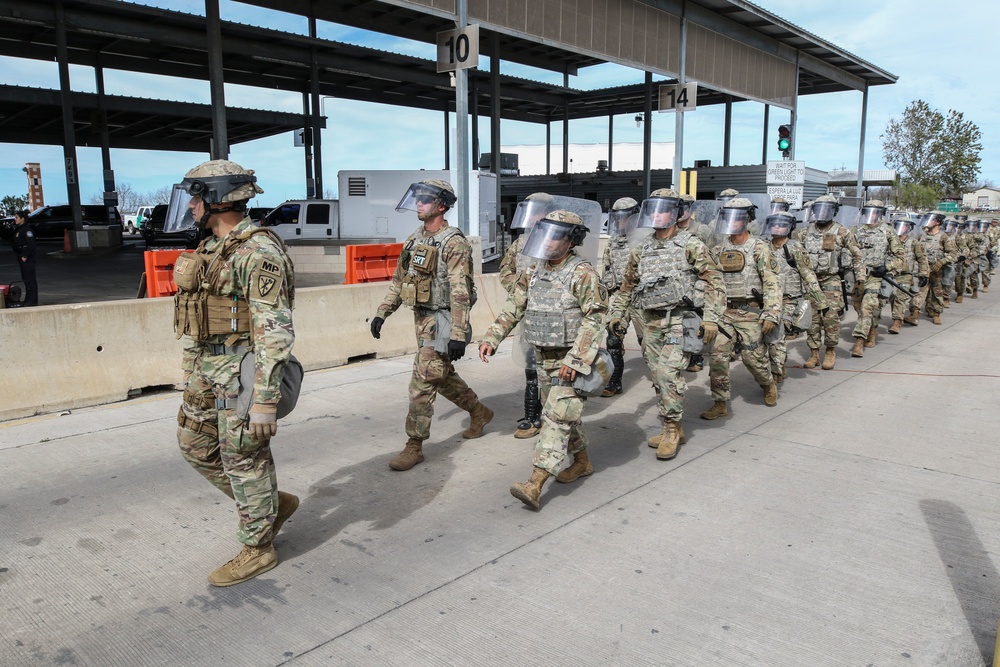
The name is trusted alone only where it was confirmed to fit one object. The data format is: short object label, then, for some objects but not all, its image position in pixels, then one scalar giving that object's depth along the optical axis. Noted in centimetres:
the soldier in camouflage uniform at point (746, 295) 684
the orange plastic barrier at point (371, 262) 1129
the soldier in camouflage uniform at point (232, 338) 340
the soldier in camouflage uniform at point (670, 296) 561
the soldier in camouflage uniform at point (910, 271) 1187
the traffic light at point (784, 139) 1825
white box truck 1862
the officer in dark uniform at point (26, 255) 1182
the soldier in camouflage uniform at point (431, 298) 532
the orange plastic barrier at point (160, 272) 821
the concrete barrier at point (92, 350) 646
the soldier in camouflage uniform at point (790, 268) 831
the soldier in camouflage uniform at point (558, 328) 452
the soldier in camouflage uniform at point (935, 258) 1330
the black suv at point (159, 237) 2376
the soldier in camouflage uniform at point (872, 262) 1021
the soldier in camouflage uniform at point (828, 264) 930
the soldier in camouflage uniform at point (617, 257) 770
